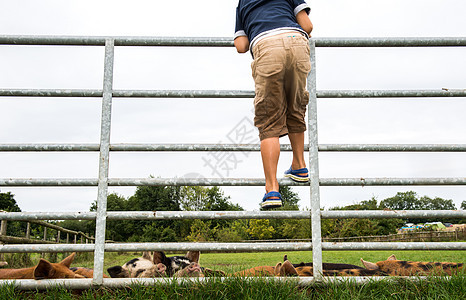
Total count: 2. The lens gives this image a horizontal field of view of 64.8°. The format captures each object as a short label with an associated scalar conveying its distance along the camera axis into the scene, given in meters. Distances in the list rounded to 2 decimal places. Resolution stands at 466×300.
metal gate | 2.26
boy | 2.35
